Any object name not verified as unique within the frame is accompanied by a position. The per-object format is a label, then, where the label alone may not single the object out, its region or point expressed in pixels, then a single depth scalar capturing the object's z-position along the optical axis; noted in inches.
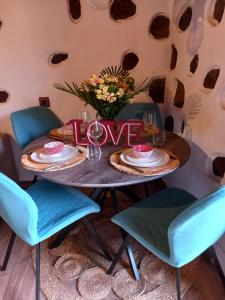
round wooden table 53.4
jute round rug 62.8
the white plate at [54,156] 61.9
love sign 68.5
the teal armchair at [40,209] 49.6
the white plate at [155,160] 58.2
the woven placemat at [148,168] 55.4
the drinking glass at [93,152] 64.3
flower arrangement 65.6
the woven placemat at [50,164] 58.7
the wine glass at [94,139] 64.8
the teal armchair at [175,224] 42.6
